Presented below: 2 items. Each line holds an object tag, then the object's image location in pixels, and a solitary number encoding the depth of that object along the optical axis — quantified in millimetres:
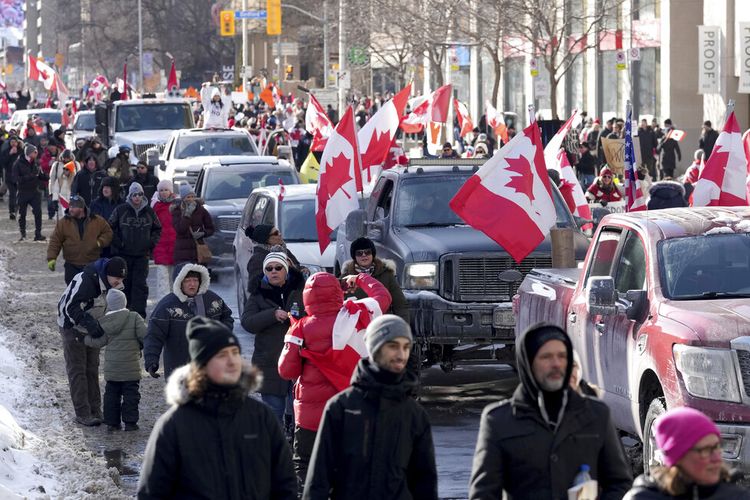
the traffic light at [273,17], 63625
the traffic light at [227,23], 72625
